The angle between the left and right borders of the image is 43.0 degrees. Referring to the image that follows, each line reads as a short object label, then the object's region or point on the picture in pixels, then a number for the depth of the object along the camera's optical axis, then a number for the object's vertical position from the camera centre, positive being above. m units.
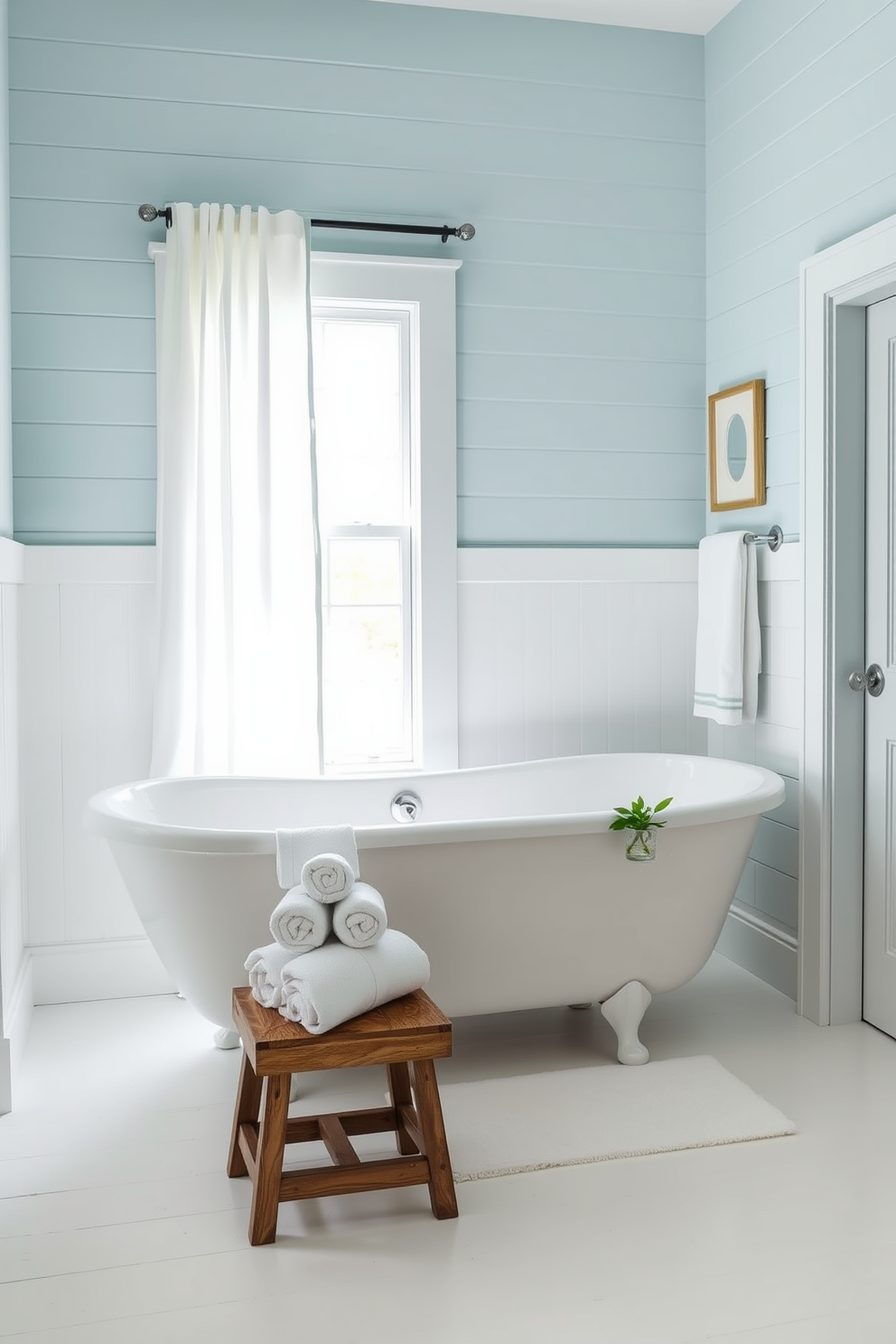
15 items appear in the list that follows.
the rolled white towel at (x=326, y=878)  2.11 -0.43
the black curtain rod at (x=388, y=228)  3.16 +1.24
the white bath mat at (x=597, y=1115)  2.35 -1.03
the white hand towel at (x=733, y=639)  3.38 +0.02
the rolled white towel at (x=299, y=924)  2.09 -0.51
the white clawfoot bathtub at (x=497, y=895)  2.49 -0.57
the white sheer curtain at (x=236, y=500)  3.19 +0.42
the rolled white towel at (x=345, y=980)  2.01 -0.60
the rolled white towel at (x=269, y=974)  2.12 -0.62
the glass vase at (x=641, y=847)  2.63 -0.46
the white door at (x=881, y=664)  2.94 -0.05
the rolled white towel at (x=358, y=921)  2.10 -0.51
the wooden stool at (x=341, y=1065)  1.99 -0.80
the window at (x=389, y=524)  3.52 +0.39
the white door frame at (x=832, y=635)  3.00 +0.03
